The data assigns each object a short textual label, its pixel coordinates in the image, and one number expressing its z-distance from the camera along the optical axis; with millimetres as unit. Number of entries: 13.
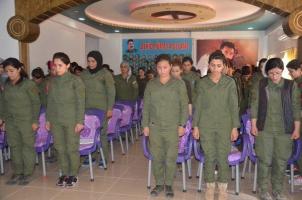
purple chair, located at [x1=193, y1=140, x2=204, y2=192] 3688
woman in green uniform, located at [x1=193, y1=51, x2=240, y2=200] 3346
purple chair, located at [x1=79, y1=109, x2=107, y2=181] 4164
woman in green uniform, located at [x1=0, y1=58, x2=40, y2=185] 3924
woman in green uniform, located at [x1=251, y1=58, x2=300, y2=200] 3373
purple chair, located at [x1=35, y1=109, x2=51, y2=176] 4219
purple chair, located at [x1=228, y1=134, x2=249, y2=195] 3609
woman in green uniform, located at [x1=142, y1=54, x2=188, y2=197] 3535
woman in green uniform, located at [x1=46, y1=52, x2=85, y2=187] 3836
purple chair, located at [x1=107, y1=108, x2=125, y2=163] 5023
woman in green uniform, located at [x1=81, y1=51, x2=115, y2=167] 4590
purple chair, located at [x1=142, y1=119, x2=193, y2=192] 3764
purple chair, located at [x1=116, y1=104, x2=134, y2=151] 5672
